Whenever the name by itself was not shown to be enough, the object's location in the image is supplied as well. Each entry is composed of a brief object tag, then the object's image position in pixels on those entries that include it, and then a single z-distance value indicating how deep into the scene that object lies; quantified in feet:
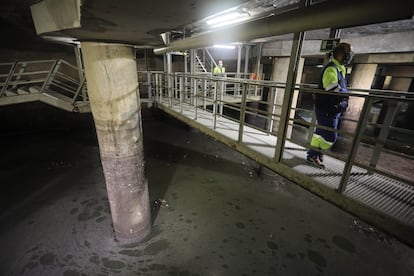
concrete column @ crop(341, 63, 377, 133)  21.68
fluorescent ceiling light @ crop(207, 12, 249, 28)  15.50
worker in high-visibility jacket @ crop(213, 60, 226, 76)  30.32
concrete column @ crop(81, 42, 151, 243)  8.32
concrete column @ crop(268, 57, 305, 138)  24.31
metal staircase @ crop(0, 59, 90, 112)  17.48
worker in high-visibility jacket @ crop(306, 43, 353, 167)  8.30
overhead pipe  3.64
